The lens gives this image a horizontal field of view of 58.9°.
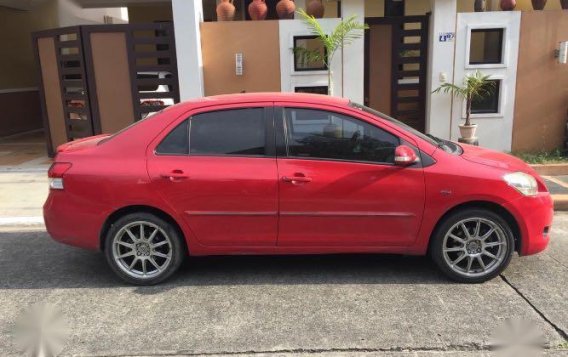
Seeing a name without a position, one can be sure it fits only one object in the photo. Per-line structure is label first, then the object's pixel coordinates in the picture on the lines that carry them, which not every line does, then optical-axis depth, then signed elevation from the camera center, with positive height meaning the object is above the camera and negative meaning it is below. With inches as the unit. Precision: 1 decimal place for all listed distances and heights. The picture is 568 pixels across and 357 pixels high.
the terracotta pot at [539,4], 351.1 +37.3
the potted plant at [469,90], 330.0 -19.7
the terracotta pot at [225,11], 347.3 +38.3
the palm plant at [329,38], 324.5 +17.1
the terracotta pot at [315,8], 349.4 +38.5
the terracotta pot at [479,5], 354.6 +38.0
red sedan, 160.9 -40.1
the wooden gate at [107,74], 342.3 -2.3
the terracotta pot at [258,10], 344.2 +38.0
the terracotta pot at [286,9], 346.0 +38.4
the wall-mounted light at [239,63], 340.5 +2.6
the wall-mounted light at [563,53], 328.5 +3.1
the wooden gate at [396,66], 354.3 -2.3
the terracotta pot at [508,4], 340.8 +36.6
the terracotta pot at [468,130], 332.2 -45.3
